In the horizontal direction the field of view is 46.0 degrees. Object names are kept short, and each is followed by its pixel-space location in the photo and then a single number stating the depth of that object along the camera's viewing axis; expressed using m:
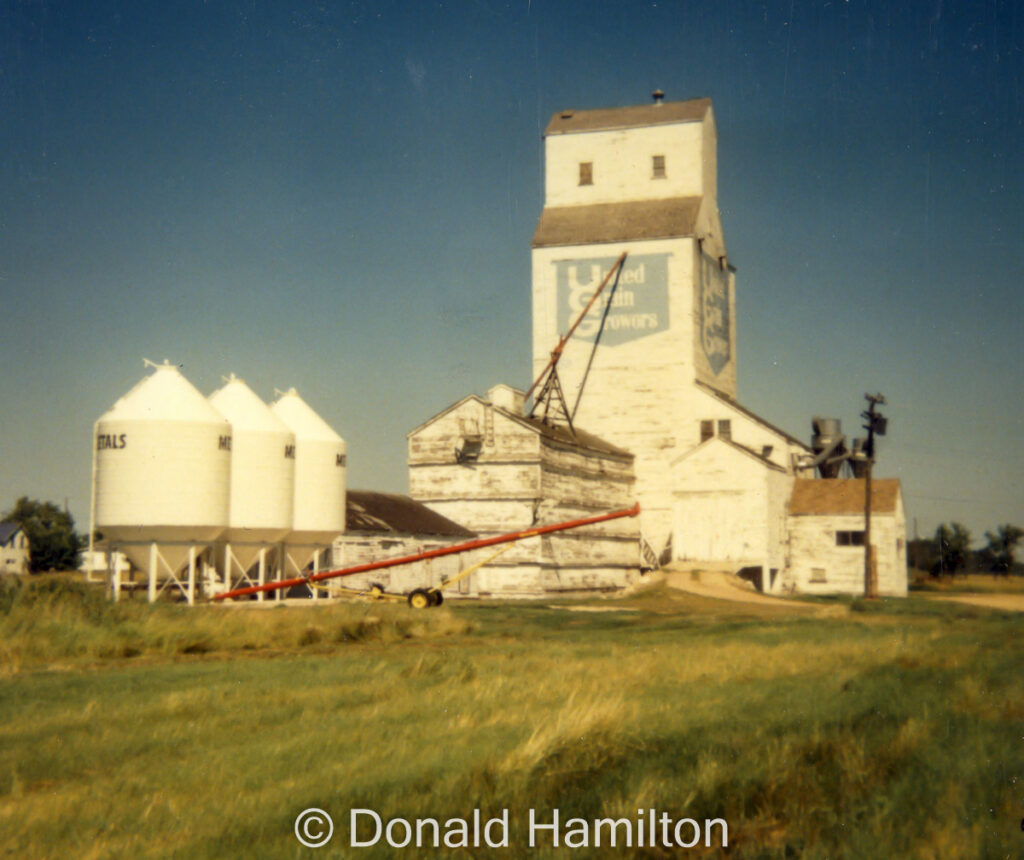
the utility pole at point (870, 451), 47.62
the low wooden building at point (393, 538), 39.84
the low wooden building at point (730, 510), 52.28
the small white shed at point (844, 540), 53.84
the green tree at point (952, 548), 74.44
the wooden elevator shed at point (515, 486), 48.12
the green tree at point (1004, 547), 77.75
